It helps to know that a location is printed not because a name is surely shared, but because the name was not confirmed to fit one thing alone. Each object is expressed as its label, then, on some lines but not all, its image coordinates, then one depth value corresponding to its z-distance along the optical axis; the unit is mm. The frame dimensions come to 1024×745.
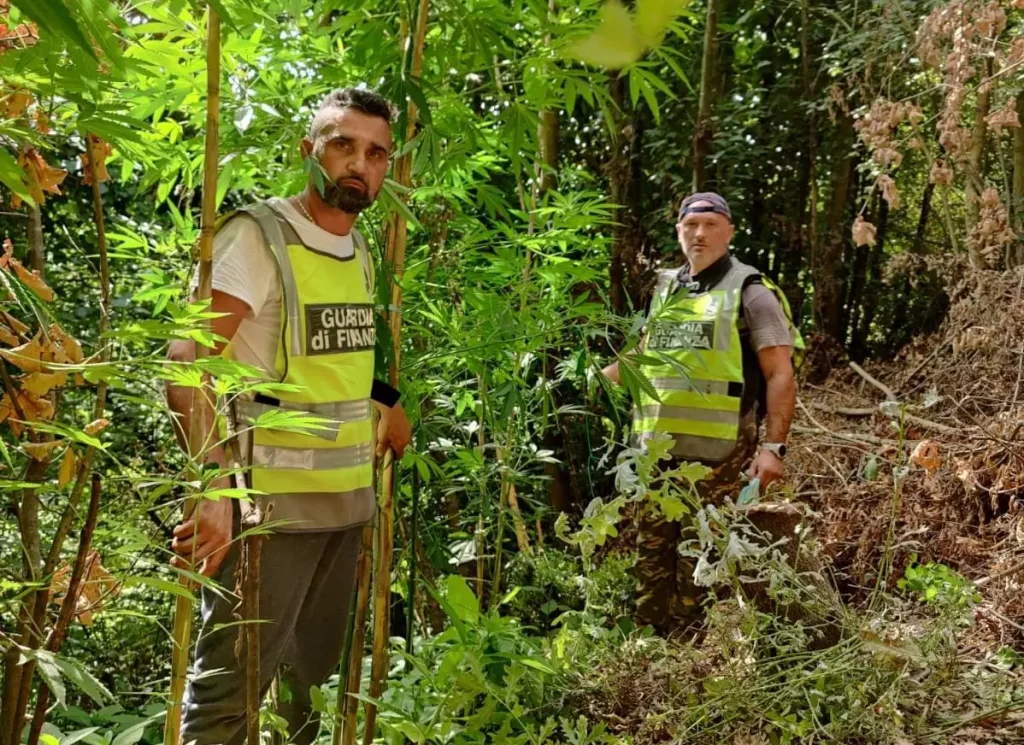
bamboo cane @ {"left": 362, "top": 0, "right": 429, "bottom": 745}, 1752
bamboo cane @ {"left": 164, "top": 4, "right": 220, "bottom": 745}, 998
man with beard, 1766
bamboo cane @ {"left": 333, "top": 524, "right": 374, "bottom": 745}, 1682
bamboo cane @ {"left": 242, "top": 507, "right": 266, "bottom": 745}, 998
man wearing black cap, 3225
